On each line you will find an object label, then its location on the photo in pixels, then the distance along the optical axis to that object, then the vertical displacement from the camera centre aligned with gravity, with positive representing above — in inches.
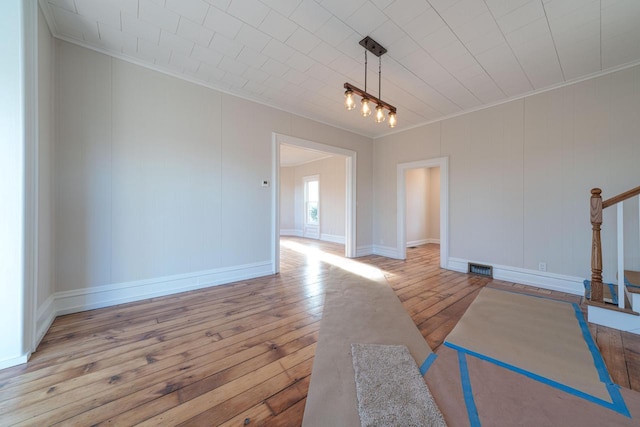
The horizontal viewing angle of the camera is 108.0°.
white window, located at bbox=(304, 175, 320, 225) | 336.5 +16.5
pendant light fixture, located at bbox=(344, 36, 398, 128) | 94.6 +48.8
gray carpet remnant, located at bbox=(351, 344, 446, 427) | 46.4 -41.2
